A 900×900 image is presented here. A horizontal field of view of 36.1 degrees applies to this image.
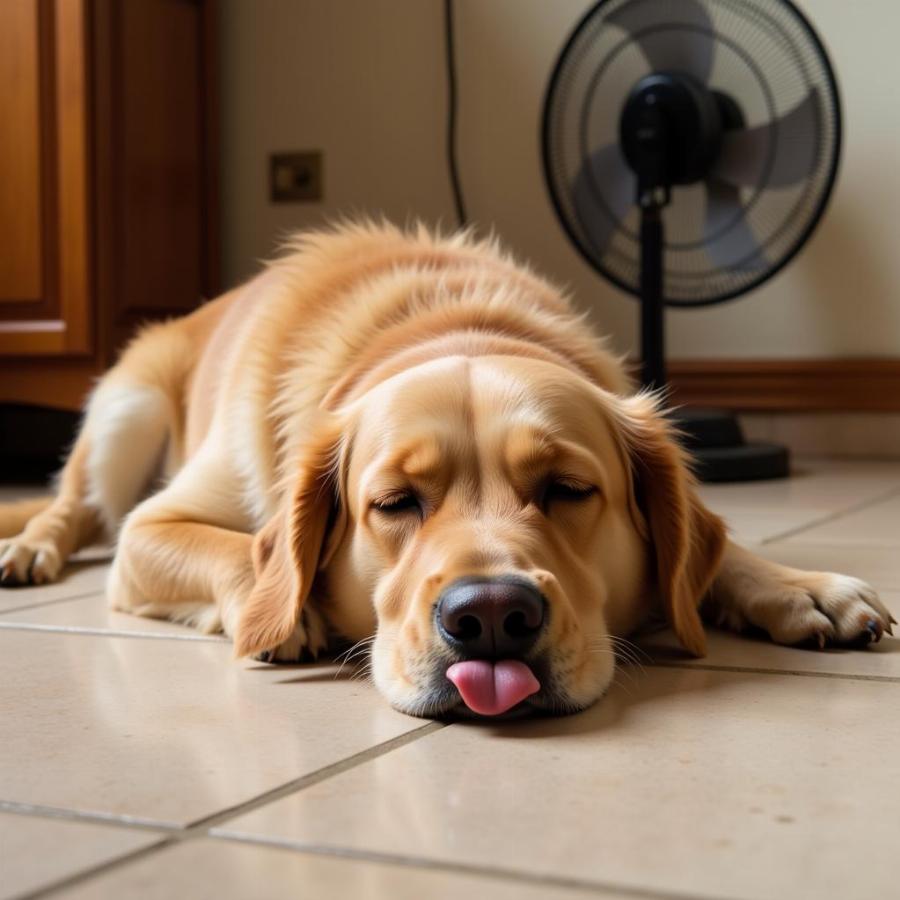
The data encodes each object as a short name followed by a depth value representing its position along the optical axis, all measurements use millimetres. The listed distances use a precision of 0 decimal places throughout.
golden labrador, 1291
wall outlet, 4516
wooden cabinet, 3525
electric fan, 3086
